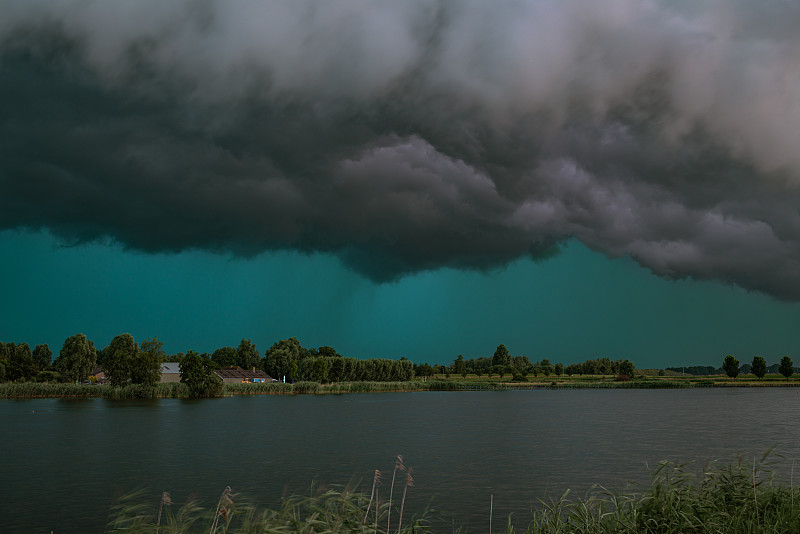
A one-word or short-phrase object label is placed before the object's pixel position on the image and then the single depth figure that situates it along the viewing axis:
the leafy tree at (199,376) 89.44
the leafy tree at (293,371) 150.50
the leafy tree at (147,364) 88.69
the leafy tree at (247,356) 189.25
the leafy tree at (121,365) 89.81
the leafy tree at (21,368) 120.25
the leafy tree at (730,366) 180.88
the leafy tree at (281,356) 155.50
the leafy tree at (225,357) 191.88
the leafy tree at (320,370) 137.75
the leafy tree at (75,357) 121.88
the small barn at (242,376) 143.12
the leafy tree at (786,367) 180.75
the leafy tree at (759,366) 181.25
